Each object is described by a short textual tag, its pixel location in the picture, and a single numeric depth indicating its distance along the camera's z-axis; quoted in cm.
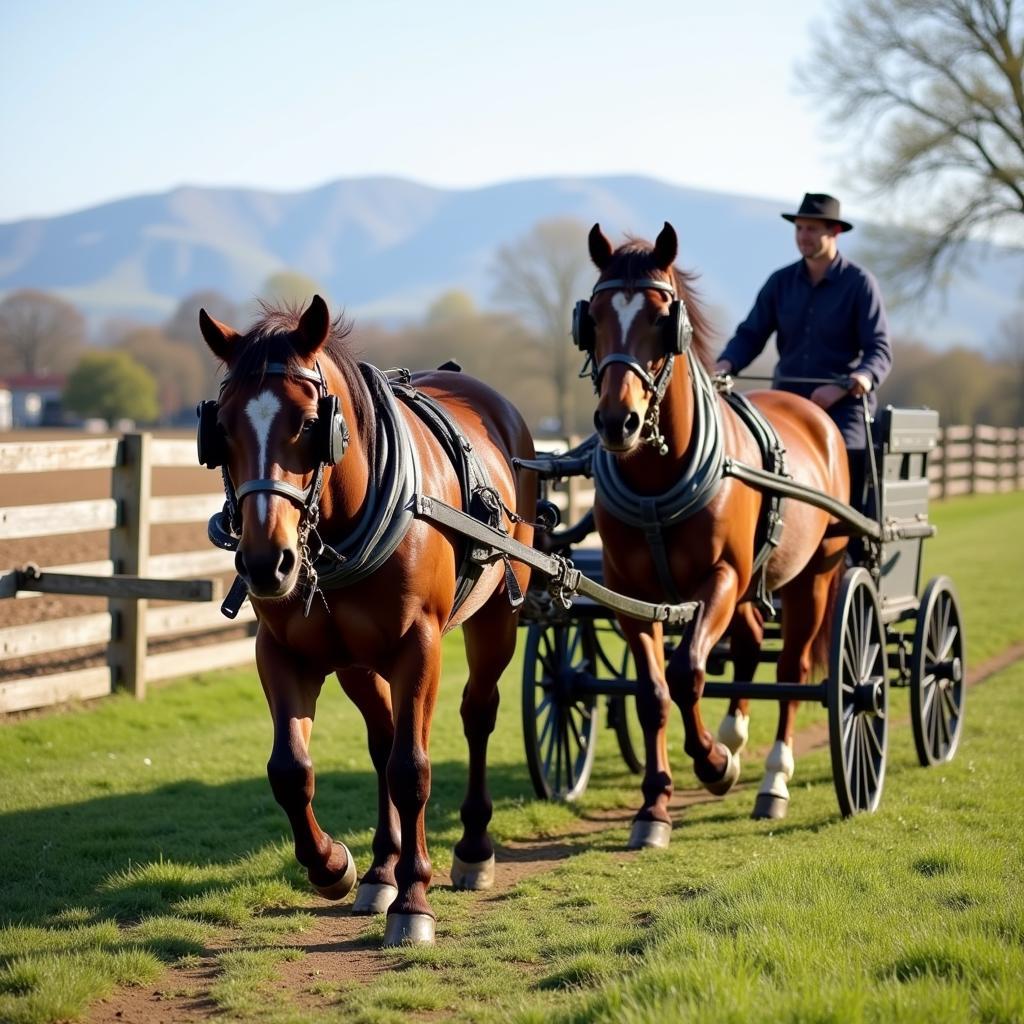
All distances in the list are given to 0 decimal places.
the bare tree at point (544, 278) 8706
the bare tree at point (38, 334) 11600
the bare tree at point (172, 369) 9751
